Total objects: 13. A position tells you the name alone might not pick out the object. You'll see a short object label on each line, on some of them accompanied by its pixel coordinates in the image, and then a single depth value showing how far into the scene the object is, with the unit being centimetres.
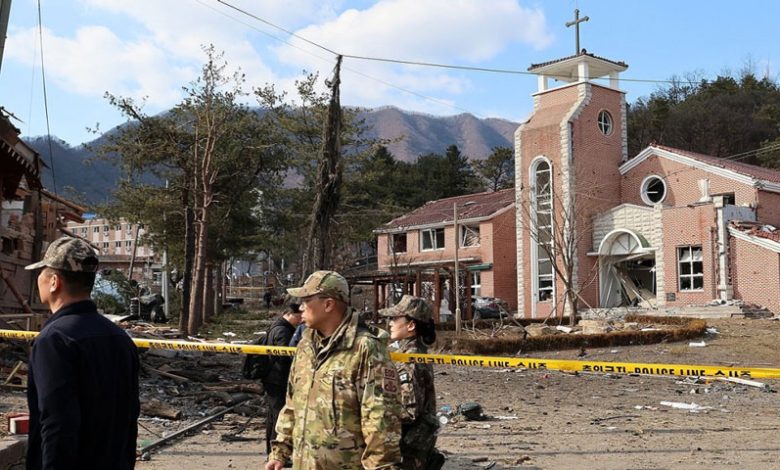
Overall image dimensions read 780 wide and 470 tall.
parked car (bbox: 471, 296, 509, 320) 3666
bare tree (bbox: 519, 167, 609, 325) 3319
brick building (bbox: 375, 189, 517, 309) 4119
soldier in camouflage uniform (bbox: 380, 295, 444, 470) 473
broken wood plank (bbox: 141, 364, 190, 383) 1316
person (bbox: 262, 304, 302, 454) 704
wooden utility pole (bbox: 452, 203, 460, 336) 2528
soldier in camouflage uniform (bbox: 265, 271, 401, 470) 347
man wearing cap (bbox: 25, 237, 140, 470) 295
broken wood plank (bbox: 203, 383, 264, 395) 1243
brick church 3080
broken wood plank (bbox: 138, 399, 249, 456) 837
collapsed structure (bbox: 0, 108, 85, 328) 1421
